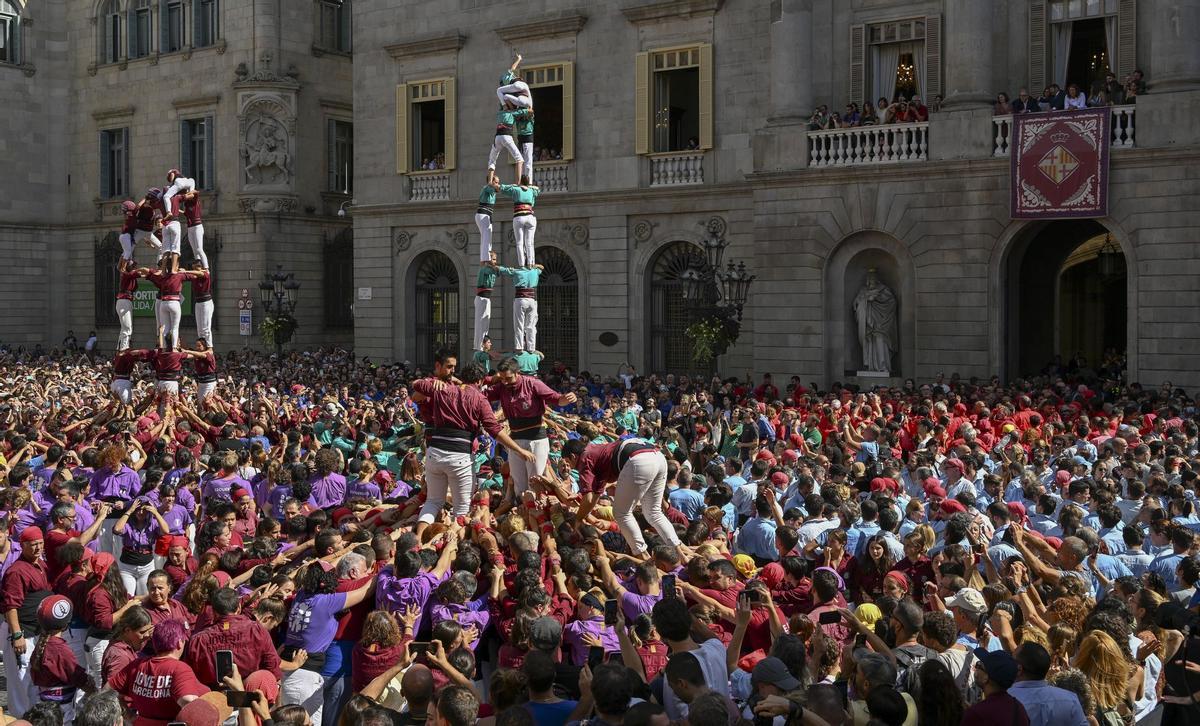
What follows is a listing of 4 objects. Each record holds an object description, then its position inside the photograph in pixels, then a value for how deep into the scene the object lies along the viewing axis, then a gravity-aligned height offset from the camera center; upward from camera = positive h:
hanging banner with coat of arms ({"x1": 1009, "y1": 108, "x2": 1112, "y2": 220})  24.03 +3.31
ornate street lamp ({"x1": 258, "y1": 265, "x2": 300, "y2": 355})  34.73 +0.84
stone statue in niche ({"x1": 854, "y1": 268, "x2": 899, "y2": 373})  27.11 +0.31
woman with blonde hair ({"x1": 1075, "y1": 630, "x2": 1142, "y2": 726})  7.13 -1.91
